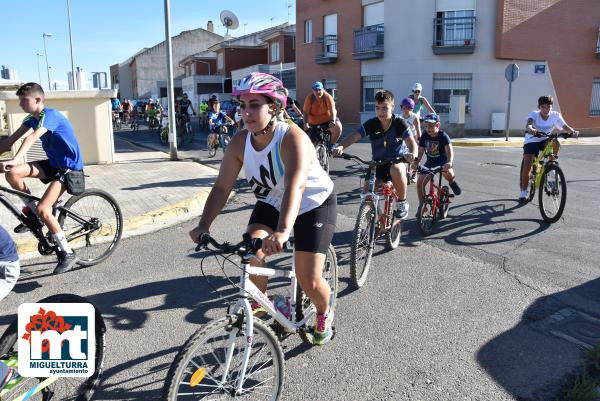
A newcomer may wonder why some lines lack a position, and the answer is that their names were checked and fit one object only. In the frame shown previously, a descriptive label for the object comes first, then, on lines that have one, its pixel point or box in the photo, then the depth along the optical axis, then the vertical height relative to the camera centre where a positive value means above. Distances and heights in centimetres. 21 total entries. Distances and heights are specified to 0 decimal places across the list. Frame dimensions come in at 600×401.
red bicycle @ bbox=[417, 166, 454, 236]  666 -127
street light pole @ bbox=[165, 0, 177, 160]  1314 +75
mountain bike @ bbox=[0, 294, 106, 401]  262 -145
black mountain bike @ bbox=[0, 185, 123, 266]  520 -126
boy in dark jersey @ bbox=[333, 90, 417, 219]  592 -39
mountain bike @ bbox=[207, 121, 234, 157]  1468 -89
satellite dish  5175 +886
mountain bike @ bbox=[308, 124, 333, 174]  1087 -69
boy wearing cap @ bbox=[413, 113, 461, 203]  684 -57
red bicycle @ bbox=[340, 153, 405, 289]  487 -122
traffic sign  1923 +126
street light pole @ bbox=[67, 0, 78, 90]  3793 +544
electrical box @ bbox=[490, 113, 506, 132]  2325 -73
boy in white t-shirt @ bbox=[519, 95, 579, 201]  813 -37
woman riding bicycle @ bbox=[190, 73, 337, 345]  294 -48
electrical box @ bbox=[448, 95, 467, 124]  2166 -12
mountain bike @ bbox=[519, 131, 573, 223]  722 -119
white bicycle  254 -129
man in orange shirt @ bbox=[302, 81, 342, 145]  1099 -10
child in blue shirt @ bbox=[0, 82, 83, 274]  501 -51
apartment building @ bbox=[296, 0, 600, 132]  2373 +253
